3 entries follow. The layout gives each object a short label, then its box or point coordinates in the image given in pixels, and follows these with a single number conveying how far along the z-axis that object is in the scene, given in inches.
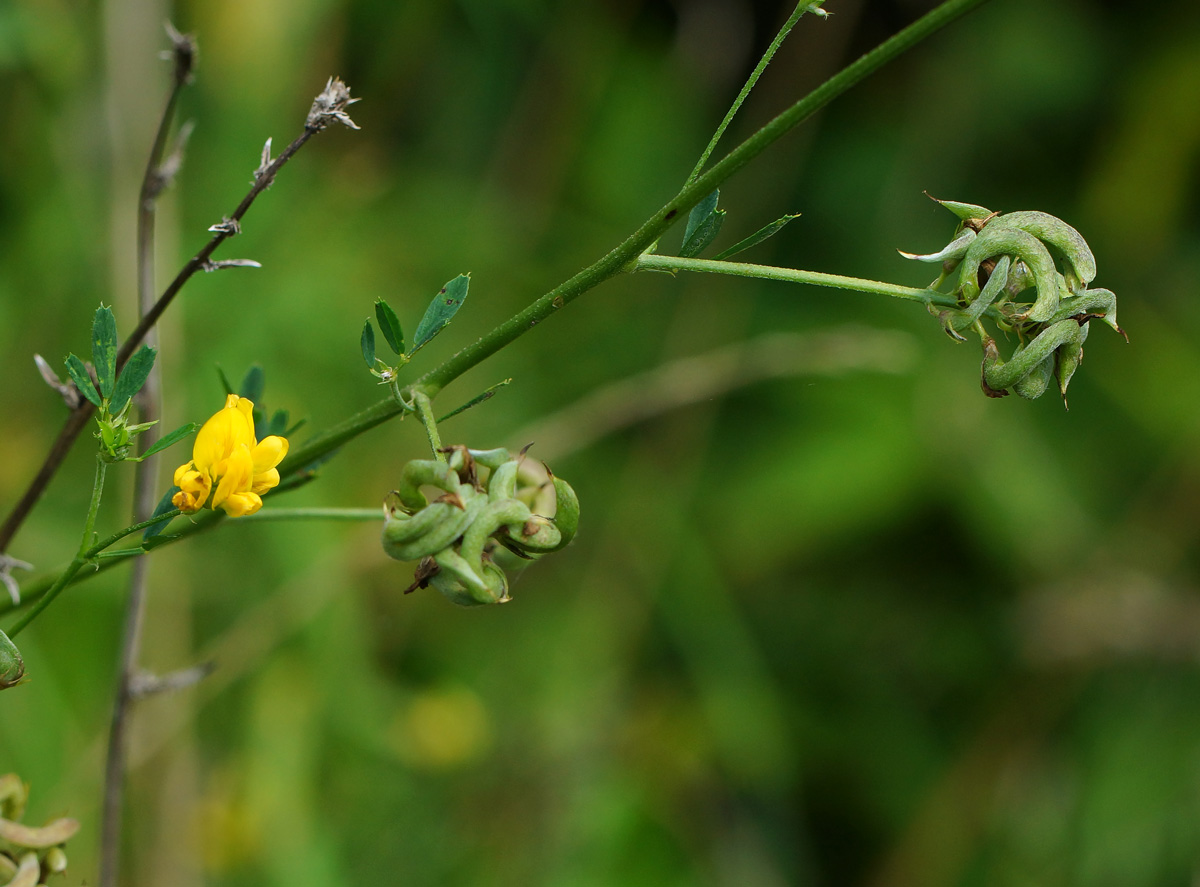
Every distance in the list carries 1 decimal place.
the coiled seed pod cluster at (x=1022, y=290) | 24.0
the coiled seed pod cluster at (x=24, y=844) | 24.4
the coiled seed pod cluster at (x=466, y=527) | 23.9
